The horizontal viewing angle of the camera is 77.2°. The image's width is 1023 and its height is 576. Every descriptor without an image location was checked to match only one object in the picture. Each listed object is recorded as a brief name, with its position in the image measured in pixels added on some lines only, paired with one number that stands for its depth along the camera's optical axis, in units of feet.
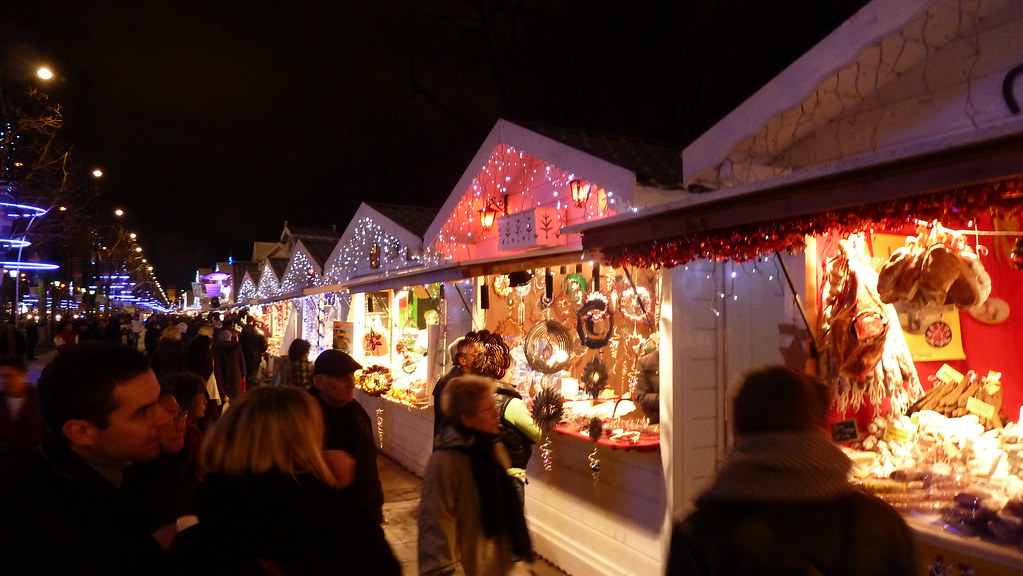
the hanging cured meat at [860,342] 14.90
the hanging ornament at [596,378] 23.56
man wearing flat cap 13.64
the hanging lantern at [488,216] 27.07
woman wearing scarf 9.98
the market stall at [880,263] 10.40
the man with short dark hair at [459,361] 16.66
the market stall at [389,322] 30.35
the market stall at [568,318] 17.69
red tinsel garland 9.24
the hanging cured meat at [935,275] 13.21
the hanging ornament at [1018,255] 11.99
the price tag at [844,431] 14.11
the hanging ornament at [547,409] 19.33
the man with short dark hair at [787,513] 5.64
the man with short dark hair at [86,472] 4.77
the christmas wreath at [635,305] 21.09
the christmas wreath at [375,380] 33.91
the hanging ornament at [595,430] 17.87
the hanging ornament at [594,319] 22.41
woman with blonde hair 5.37
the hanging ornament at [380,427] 34.76
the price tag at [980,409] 14.88
